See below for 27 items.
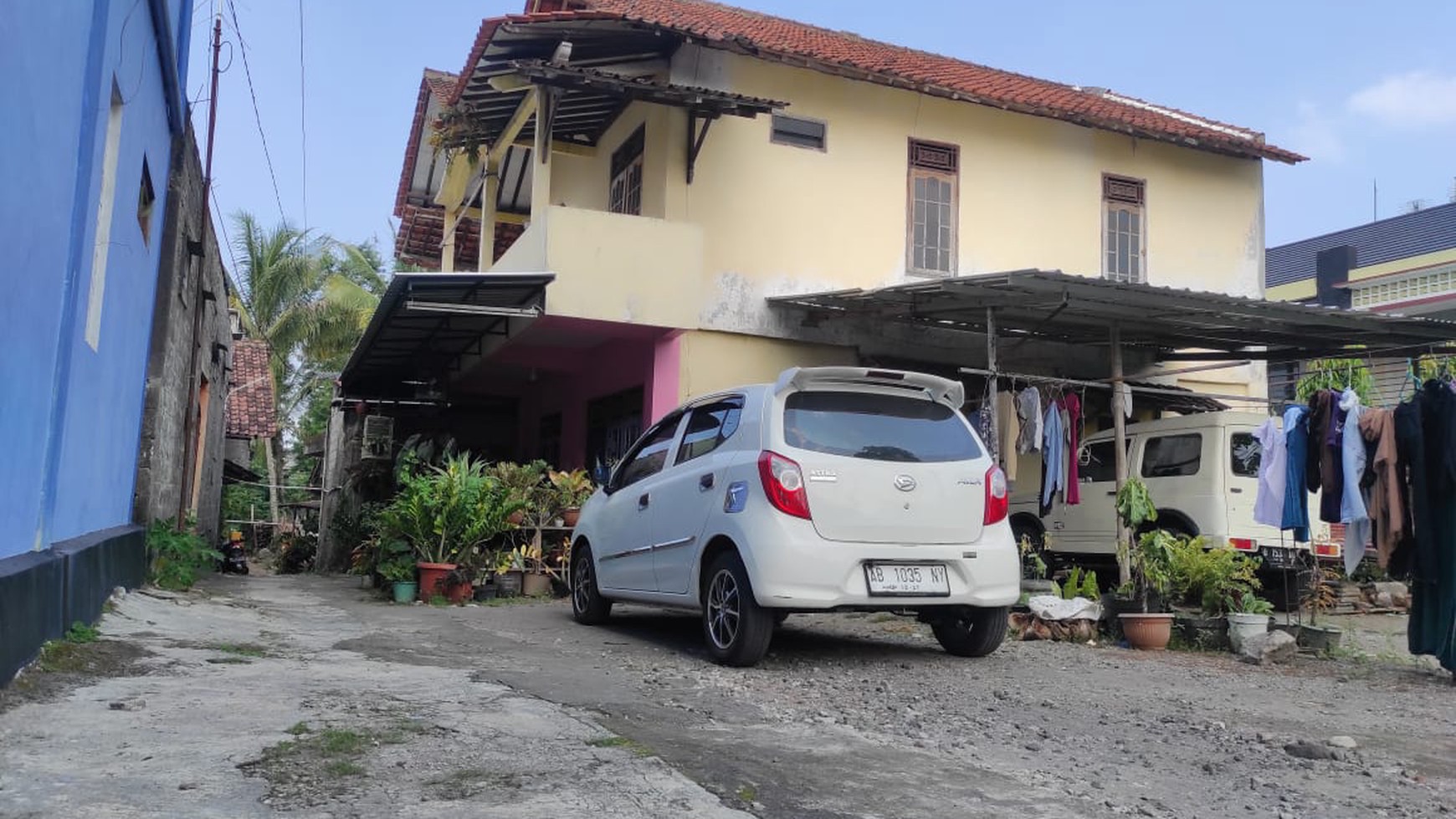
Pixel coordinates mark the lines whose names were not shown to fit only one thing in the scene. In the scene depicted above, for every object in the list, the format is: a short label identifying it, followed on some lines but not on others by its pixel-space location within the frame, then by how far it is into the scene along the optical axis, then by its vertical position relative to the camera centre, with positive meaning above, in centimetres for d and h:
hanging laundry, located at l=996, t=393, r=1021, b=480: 1166 +102
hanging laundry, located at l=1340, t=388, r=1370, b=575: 732 +36
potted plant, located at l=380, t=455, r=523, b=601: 1062 -11
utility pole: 1083 +132
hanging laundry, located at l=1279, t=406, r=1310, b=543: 802 +51
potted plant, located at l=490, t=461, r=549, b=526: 1130 +27
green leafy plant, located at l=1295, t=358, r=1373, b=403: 1474 +226
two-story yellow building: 1192 +418
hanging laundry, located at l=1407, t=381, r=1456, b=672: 677 -4
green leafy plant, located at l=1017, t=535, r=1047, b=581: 986 -33
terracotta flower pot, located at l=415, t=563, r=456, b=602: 1058 -69
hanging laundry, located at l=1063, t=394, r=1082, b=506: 1186 +95
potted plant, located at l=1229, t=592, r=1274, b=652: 792 -65
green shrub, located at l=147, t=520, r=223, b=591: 941 -52
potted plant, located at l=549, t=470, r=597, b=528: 1168 +19
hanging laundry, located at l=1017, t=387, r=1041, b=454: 1158 +113
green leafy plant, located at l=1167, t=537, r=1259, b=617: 859 -33
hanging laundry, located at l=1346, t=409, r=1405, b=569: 707 +28
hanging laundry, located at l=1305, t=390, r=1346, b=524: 758 +57
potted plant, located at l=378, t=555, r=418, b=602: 1060 -69
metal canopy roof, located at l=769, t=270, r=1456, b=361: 1028 +221
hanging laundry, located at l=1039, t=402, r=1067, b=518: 1160 +78
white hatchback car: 607 +3
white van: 1128 +41
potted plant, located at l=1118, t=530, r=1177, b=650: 840 -49
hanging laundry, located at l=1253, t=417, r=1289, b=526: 824 +44
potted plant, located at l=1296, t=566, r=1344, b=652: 820 -68
